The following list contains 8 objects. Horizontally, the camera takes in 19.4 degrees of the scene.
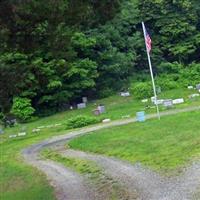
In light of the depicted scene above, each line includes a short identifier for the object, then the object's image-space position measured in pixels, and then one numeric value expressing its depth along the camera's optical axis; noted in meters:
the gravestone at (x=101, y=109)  36.69
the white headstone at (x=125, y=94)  43.94
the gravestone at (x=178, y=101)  33.77
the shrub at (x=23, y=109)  42.91
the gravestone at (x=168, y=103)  31.49
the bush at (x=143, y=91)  41.19
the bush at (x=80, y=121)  32.53
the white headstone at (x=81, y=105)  42.68
